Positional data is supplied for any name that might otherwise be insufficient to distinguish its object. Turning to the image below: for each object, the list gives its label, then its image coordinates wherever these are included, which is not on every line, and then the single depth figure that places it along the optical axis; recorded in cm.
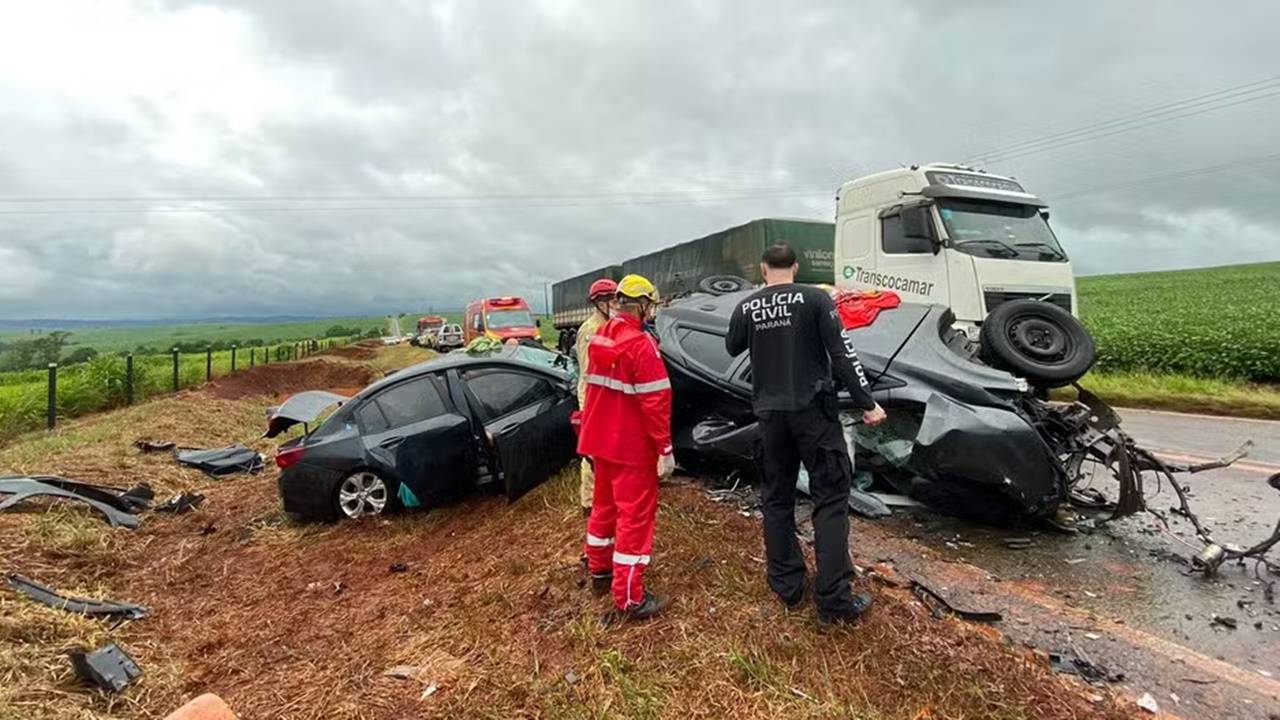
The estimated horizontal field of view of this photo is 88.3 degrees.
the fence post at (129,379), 1450
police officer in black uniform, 290
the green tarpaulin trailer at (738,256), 1074
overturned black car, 372
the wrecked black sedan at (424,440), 543
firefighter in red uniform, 308
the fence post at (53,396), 1109
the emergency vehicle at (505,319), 2332
